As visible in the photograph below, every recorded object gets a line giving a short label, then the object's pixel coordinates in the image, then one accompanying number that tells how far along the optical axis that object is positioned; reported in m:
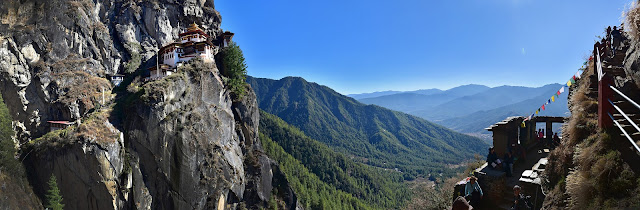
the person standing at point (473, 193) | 9.89
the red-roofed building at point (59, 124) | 31.48
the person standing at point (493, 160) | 13.74
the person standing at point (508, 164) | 12.79
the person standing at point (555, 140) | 14.20
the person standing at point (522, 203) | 8.63
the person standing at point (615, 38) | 12.61
